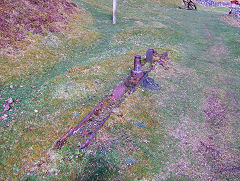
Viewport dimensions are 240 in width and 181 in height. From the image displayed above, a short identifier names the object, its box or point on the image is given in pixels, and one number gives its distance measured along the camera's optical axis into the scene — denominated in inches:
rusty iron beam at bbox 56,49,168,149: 269.3
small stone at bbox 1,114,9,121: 303.4
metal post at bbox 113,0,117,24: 817.2
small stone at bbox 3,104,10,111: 322.3
